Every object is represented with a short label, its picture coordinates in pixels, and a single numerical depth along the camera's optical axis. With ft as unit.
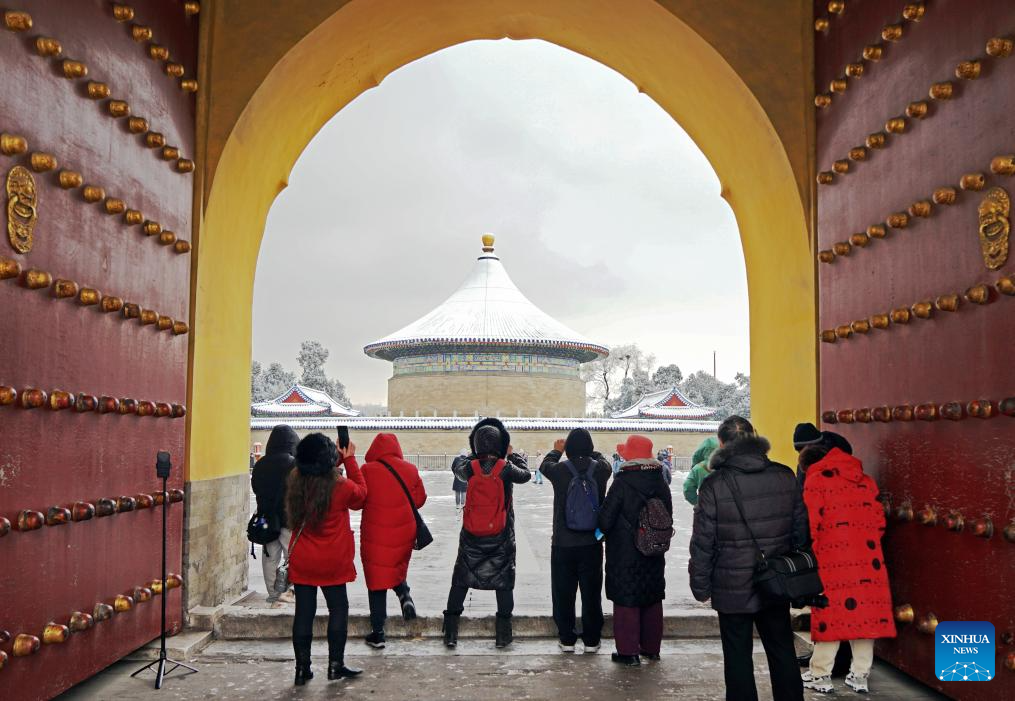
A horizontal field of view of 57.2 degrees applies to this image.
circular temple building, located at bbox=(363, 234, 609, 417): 117.70
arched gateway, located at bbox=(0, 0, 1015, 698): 11.70
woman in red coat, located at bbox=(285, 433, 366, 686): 14.60
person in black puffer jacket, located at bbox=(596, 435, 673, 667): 15.51
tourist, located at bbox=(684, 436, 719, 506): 20.92
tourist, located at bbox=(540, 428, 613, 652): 16.28
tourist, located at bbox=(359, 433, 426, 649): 16.34
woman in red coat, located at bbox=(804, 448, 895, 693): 13.39
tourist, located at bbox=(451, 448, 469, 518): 46.86
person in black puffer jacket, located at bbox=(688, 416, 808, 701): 11.86
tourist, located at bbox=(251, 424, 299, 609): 17.88
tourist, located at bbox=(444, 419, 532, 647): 16.63
